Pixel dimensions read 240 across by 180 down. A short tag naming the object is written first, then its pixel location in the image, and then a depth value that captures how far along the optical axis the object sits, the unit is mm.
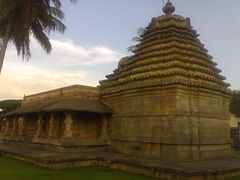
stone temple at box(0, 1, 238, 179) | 9940
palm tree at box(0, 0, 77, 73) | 10381
